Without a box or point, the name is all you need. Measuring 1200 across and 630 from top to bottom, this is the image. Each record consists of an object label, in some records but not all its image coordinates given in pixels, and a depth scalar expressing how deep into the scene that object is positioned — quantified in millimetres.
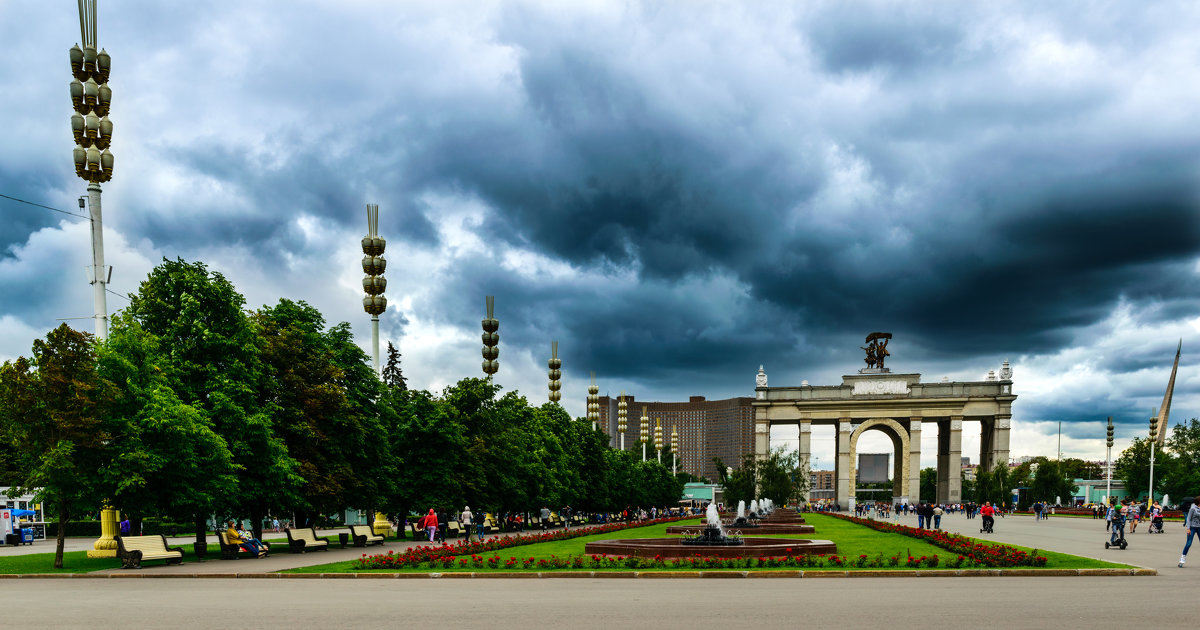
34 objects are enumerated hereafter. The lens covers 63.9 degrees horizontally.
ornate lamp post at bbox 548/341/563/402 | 77338
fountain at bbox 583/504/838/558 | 23969
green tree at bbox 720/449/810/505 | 81188
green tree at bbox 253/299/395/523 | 34438
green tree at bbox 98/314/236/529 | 26422
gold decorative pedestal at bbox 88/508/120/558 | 28500
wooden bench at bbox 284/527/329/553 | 32031
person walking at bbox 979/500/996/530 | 45000
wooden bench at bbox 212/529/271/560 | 28812
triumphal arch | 109688
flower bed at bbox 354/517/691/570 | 23203
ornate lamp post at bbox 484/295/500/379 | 58219
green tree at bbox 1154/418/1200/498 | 103062
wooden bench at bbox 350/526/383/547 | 35500
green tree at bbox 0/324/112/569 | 25312
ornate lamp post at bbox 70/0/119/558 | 34531
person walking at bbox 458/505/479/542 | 38500
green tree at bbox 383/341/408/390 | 86438
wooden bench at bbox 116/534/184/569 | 24609
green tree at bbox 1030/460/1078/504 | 103625
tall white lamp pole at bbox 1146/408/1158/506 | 82750
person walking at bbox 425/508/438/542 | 35719
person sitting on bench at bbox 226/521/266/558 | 29031
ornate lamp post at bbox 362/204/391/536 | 46250
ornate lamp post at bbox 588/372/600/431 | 100062
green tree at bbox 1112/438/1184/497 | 107062
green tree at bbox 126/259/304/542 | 30375
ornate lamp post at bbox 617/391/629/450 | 108219
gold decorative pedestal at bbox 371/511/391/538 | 44253
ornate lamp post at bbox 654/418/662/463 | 135125
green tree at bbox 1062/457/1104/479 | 145375
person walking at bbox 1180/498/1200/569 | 23516
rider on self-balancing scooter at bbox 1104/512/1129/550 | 30594
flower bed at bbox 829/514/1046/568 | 21969
